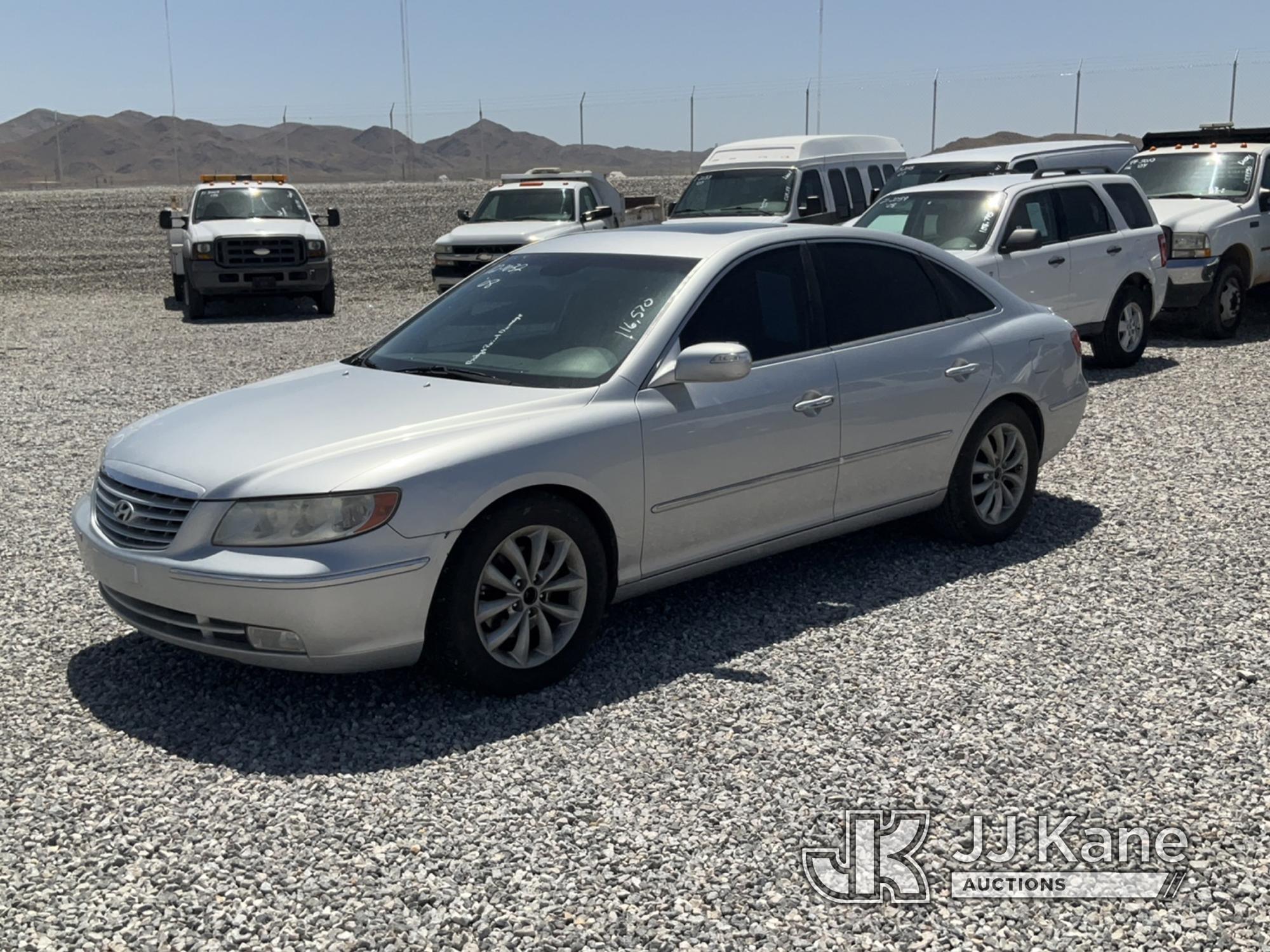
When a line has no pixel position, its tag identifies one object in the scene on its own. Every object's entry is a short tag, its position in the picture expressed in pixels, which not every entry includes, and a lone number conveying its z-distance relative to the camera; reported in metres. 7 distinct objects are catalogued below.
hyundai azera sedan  4.60
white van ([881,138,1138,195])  15.53
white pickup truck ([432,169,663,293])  19.53
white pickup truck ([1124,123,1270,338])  14.64
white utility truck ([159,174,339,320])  19.41
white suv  11.78
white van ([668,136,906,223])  17.48
